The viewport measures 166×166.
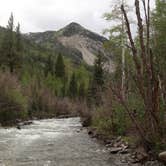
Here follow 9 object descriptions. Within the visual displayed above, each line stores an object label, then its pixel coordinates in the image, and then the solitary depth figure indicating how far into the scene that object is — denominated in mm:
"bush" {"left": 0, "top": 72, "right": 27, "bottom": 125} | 33438
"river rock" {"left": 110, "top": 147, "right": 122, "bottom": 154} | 14845
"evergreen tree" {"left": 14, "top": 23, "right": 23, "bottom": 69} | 63469
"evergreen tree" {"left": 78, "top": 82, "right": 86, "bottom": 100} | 89112
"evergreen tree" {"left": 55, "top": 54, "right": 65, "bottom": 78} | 98012
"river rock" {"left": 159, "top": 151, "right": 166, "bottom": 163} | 10836
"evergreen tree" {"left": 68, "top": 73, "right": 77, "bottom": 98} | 90438
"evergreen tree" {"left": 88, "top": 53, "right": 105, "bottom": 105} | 50156
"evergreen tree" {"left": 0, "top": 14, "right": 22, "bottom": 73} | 62562
